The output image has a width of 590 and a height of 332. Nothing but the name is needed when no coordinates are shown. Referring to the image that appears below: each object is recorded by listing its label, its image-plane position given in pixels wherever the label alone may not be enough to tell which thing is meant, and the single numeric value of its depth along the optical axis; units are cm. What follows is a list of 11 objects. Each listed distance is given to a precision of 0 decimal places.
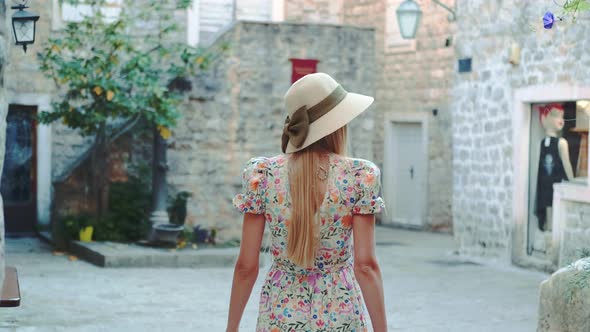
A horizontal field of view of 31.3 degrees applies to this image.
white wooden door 1939
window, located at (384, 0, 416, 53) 1953
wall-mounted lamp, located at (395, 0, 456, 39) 1580
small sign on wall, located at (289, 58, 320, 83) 1519
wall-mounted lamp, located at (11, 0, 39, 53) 1098
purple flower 664
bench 589
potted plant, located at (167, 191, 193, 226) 1454
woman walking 347
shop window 1191
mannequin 1227
